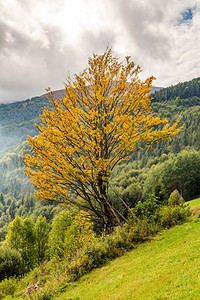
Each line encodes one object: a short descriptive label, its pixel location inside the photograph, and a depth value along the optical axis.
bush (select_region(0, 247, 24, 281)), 17.03
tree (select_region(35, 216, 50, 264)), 29.82
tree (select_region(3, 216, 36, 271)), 27.14
